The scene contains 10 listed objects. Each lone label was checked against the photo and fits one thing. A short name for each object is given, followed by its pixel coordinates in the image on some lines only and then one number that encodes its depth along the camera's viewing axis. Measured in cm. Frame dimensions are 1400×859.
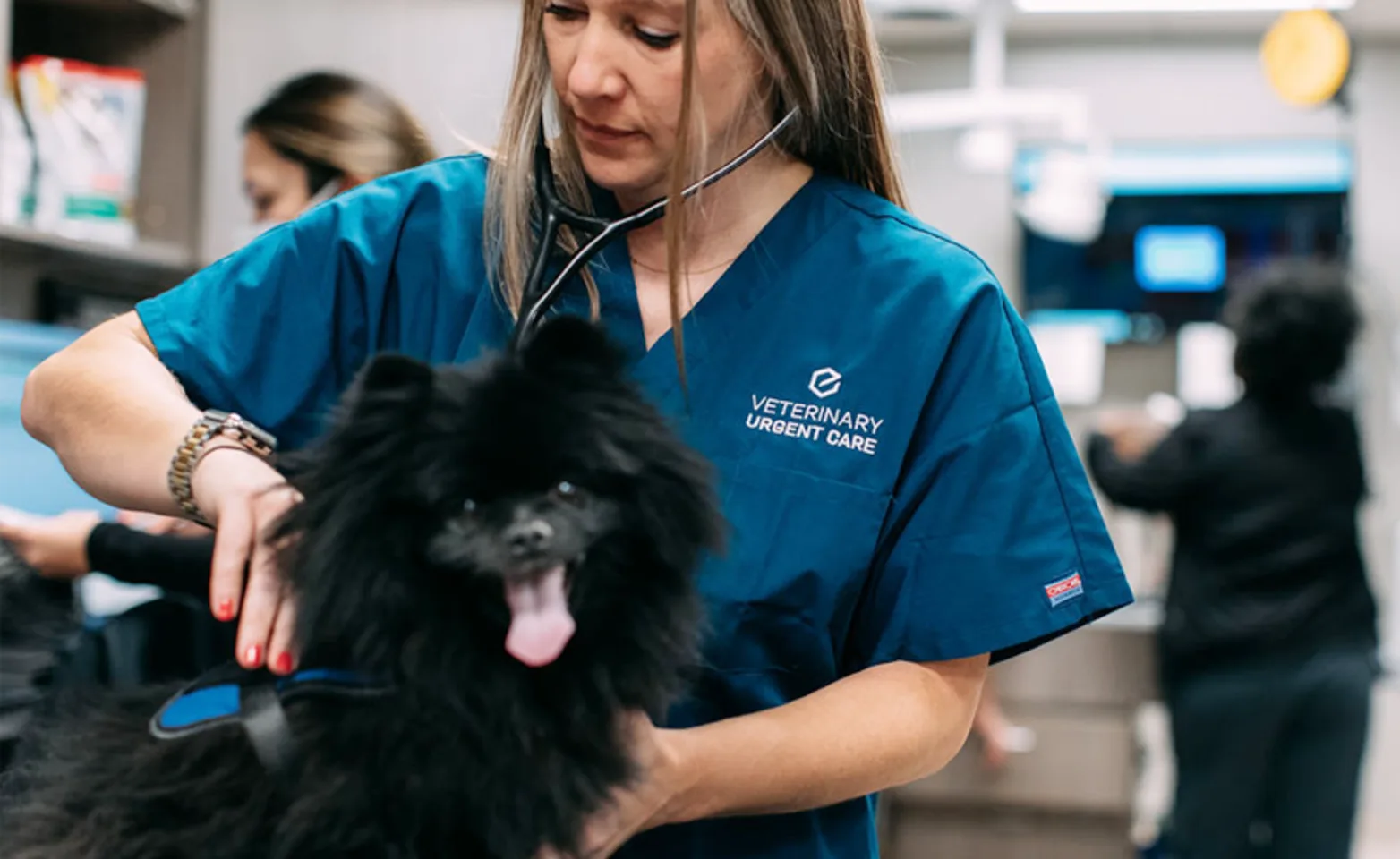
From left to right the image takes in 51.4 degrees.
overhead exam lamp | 527
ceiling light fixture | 638
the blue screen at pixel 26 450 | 203
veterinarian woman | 110
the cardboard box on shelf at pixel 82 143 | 218
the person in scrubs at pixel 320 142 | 231
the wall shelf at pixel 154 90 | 246
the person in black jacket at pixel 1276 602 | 350
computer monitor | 675
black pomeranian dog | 90
